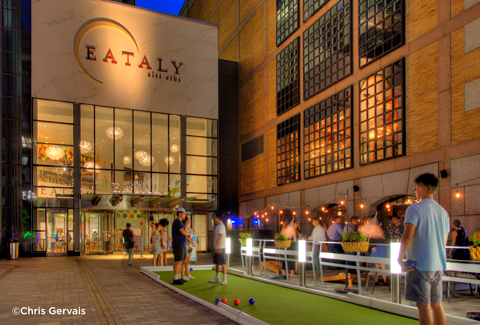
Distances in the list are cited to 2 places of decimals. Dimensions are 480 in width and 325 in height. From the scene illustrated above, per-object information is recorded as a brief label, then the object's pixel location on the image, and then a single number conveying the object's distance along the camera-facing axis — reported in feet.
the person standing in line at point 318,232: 38.52
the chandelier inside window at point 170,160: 88.26
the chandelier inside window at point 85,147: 80.48
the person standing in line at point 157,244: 49.98
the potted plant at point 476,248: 20.50
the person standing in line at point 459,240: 31.63
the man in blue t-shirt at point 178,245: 34.83
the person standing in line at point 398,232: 32.28
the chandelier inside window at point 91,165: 80.69
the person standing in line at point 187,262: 38.27
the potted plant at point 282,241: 35.12
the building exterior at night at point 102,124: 76.84
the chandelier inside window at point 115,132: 83.20
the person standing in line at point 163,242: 46.06
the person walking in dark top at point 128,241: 55.77
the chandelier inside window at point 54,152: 77.82
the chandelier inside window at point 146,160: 85.25
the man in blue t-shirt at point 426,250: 12.92
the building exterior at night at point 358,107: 45.24
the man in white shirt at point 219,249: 34.37
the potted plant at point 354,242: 26.16
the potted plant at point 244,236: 41.27
